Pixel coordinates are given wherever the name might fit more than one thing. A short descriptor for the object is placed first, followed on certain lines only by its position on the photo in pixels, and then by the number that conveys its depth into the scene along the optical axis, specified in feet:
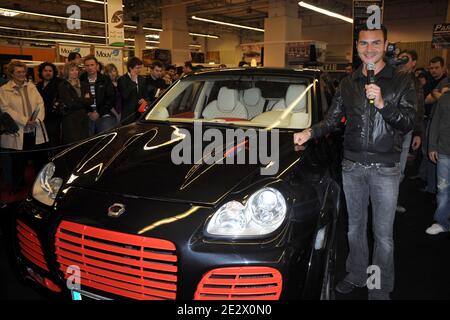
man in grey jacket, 11.18
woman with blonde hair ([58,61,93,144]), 16.20
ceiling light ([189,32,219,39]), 94.70
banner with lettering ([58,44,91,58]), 28.89
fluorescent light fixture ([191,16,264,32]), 74.64
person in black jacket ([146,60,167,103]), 20.73
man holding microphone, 6.84
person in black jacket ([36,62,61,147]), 16.42
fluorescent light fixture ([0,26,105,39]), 79.02
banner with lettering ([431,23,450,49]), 31.76
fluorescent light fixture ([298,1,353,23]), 51.24
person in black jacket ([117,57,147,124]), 18.02
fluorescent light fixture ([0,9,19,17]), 57.07
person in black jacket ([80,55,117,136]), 17.53
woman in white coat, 14.80
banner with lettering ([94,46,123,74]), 28.48
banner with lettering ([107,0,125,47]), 31.01
